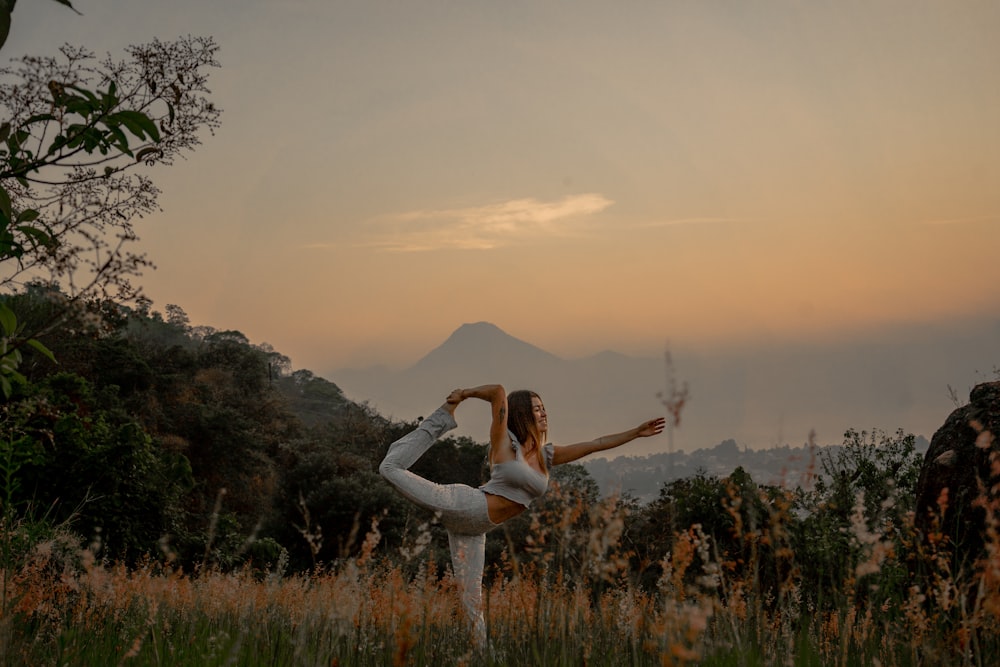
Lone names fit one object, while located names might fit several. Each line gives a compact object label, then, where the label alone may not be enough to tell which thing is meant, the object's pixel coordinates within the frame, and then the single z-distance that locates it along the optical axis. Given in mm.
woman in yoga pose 6223
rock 5270
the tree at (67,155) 3262
